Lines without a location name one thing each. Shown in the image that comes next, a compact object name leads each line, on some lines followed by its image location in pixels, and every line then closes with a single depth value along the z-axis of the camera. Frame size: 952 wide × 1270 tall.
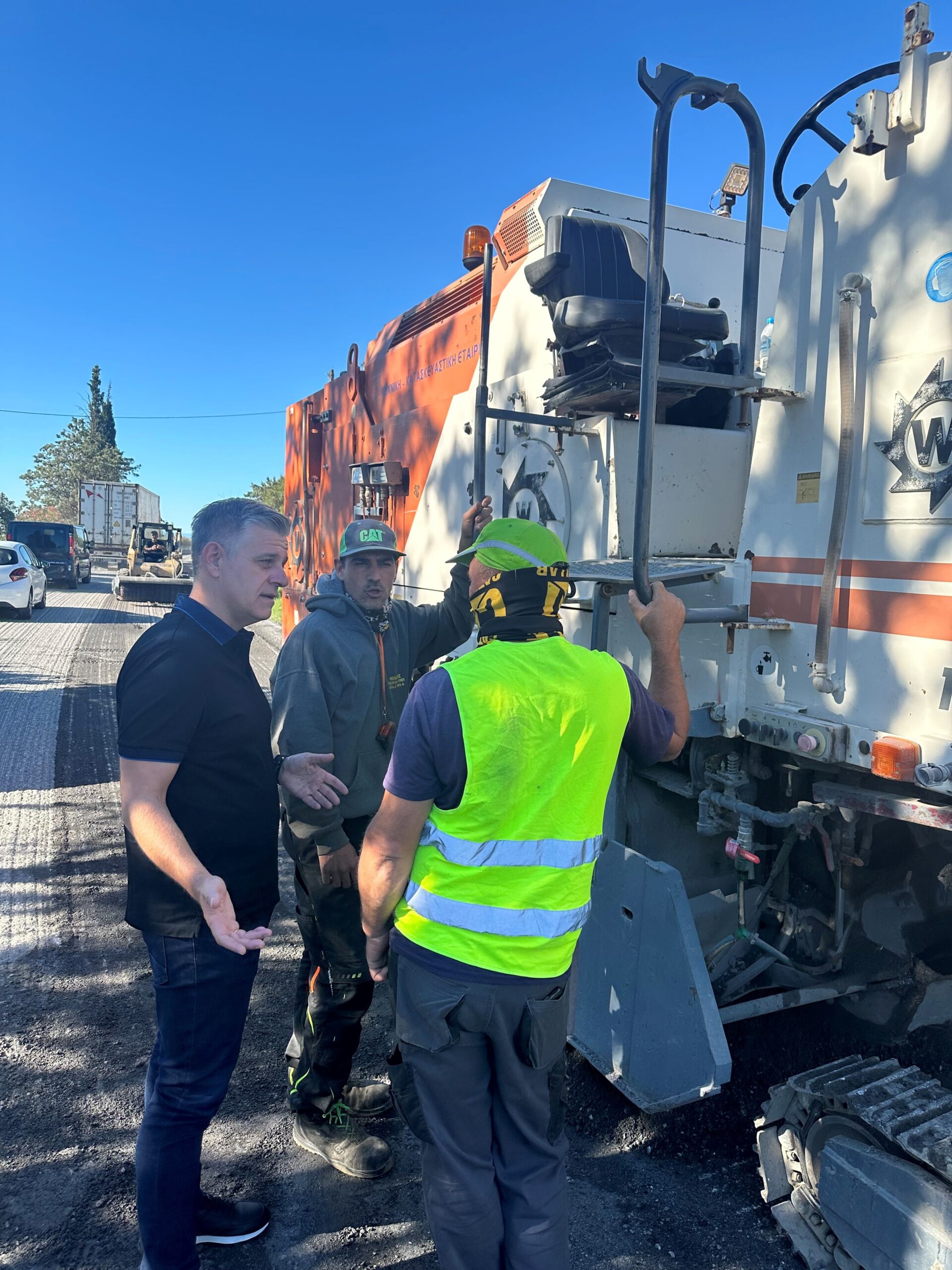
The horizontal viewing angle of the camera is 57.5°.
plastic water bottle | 3.62
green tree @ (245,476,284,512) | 48.97
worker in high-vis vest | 1.78
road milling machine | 2.02
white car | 15.48
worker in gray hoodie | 2.66
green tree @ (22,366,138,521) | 52.28
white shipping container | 33.78
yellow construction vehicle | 21.20
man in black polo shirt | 1.96
